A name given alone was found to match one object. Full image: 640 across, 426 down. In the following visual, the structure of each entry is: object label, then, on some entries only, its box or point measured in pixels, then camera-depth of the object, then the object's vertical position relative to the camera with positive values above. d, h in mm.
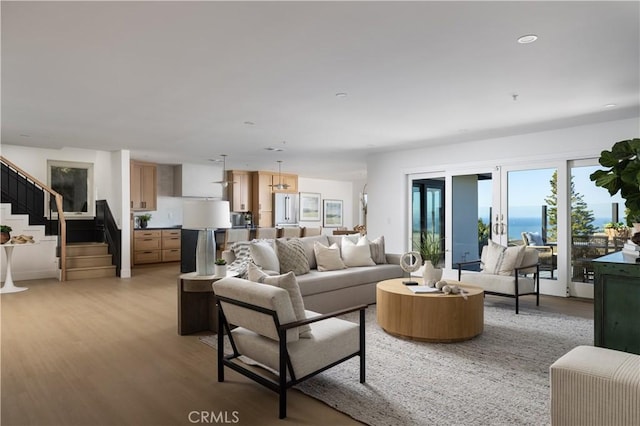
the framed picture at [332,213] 13453 +75
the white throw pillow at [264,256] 4359 -457
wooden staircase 7418 -874
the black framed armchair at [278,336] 2377 -813
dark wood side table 3895 -916
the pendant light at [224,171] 9628 +1237
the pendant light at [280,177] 9638 +1130
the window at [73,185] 8102 +657
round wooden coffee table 3672 -957
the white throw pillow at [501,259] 5039 -581
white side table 6195 -1012
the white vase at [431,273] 4141 -612
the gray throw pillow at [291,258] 4746 -513
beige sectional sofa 4500 -812
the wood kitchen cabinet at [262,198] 11109 +494
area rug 2398 -1203
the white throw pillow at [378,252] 5812 -545
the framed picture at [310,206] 12609 +297
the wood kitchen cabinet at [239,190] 10867 +713
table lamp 4035 -65
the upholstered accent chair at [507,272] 4871 -749
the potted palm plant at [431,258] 4148 -468
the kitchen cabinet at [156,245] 9055 -693
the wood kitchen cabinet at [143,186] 9102 +720
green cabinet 2744 -645
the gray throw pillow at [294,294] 2566 -518
